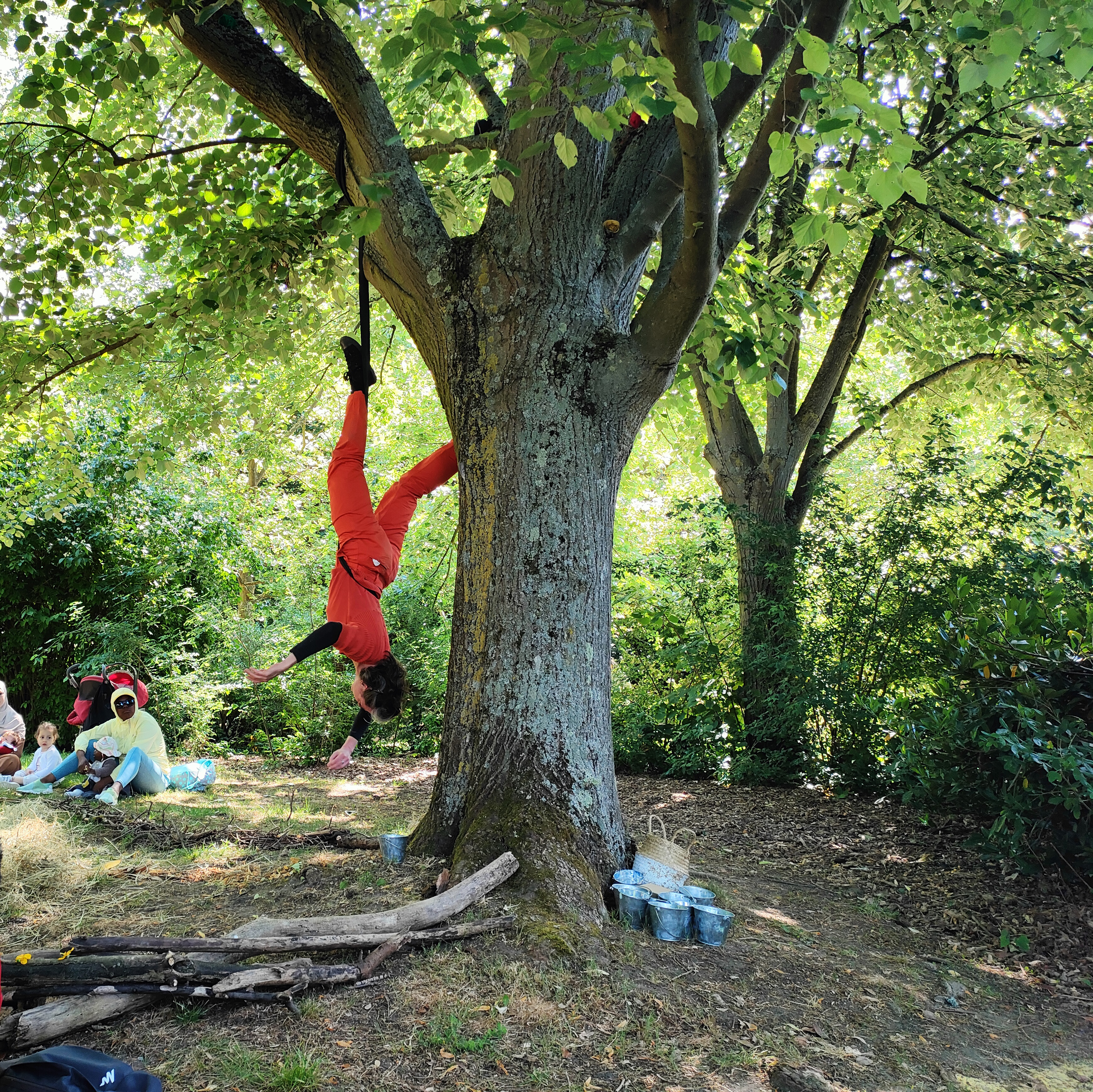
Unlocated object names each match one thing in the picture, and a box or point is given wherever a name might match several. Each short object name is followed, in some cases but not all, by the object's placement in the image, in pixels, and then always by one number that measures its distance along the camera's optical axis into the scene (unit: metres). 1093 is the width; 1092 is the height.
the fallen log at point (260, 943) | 3.07
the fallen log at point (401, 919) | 3.35
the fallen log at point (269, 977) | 3.04
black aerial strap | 4.69
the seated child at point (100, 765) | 7.46
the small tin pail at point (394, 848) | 4.34
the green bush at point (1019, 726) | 4.45
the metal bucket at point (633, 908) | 3.95
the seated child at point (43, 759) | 7.99
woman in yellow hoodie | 7.80
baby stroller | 8.68
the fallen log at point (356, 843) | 4.82
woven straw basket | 4.26
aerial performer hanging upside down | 4.78
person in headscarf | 8.31
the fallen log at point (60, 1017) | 2.68
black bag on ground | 2.29
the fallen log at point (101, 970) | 2.94
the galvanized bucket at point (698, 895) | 4.27
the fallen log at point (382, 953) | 3.25
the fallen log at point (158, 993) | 2.92
